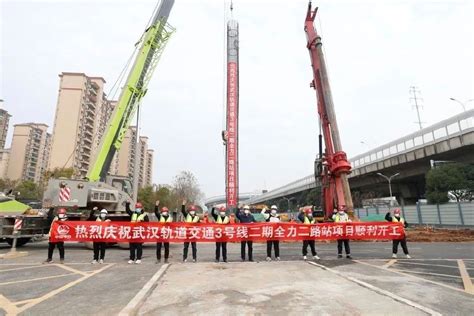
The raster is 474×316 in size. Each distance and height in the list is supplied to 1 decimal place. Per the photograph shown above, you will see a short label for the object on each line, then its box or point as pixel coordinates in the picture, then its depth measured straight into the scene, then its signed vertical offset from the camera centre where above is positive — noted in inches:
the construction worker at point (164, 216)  419.2 +14.2
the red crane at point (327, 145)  694.5 +189.0
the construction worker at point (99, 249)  393.7 -28.4
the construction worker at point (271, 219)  421.9 +8.1
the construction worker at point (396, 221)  440.5 +2.6
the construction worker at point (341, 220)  434.7 +5.6
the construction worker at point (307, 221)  428.1 +4.7
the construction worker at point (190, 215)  423.5 +15.3
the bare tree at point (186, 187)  2323.1 +303.3
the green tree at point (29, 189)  1891.5 +246.7
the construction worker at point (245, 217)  442.6 +11.7
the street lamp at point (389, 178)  1457.7 +224.0
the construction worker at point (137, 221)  394.6 +7.8
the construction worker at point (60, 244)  390.9 -20.8
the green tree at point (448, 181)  1115.9 +148.5
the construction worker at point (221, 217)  422.7 +11.8
